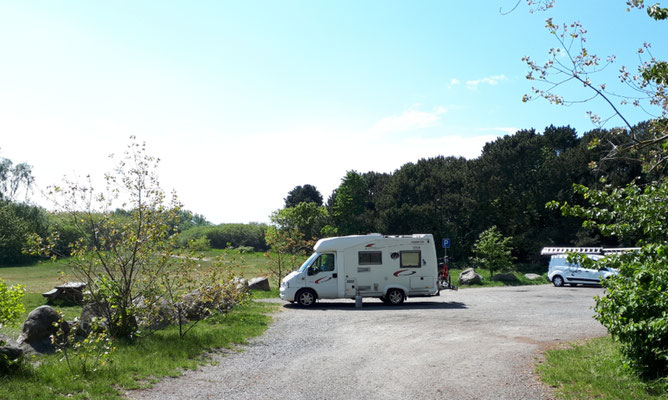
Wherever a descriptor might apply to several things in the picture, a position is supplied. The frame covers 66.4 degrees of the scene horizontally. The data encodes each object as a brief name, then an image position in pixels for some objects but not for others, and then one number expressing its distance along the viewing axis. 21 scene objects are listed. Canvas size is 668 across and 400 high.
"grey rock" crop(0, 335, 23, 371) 7.80
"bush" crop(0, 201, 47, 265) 46.00
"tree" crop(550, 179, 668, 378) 6.99
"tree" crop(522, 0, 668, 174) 6.76
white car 28.62
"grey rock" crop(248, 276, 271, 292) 25.84
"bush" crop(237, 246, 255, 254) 70.62
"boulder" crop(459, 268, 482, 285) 31.23
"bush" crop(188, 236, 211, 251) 11.67
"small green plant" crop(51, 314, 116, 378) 8.20
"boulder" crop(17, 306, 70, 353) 10.12
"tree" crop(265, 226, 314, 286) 26.58
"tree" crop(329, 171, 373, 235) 54.16
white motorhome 19.83
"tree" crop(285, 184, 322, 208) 85.94
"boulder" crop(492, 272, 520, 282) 32.35
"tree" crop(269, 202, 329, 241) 63.88
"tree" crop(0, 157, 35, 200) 70.00
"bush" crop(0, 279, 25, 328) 8.49
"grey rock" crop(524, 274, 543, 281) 33.75
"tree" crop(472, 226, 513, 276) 33.03
